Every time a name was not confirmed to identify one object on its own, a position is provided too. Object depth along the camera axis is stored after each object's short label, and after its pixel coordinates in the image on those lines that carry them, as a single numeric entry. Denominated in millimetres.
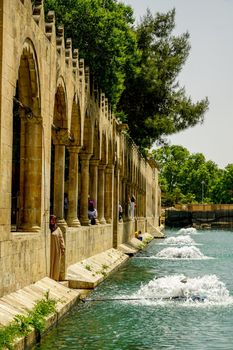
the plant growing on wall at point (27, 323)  10336
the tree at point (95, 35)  37000
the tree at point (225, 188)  131750
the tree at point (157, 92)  50281
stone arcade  13032
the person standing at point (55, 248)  17625
